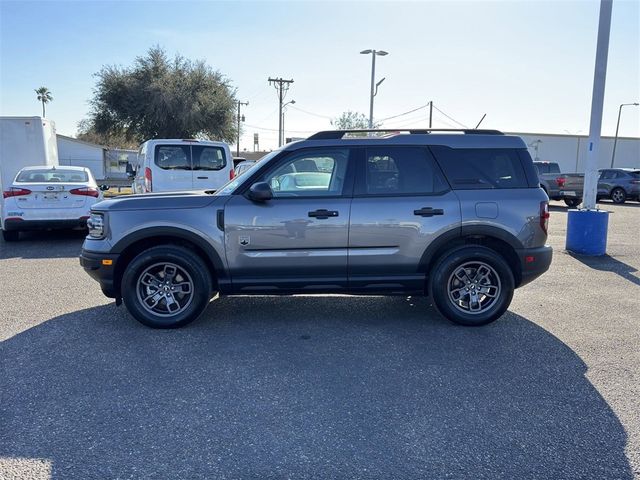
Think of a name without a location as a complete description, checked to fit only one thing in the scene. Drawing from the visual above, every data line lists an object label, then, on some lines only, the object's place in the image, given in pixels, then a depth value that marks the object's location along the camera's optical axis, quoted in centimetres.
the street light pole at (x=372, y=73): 2688
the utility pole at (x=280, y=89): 4831
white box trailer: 1358
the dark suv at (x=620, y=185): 2220
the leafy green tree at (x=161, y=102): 3008
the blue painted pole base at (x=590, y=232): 923
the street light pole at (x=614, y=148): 4453
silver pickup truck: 1934
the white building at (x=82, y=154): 4109
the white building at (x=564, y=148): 4044
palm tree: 7956
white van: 1012
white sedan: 965
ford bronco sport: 500
